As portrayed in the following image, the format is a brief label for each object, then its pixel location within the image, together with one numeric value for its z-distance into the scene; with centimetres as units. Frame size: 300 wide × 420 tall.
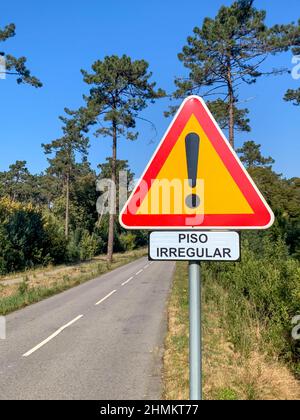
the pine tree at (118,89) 3291
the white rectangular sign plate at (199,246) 248
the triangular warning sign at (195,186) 247
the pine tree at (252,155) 6266
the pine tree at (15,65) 2097
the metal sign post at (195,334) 227
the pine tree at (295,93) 2186
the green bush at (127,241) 6263
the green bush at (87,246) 4525
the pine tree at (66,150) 5491
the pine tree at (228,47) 2217
